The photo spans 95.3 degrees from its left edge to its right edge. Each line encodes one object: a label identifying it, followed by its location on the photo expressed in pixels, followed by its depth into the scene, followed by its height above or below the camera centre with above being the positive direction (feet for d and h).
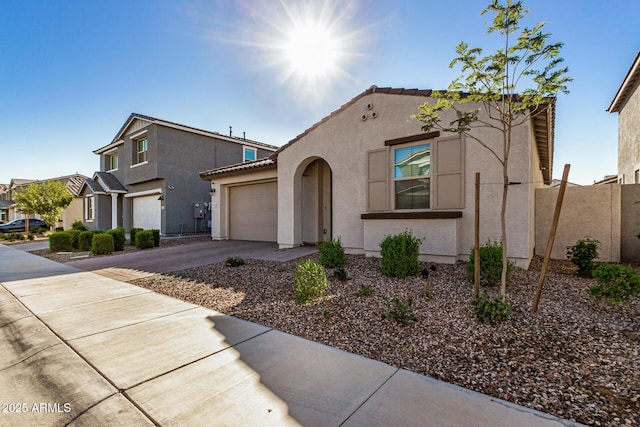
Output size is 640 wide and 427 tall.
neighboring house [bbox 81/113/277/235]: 55.06 +7.42
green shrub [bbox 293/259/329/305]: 15.28 -3.85
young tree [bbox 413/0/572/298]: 12.13 +6.30
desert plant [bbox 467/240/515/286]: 16.97 -3.22
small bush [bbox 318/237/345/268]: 22.76 -3.44
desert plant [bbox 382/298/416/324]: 12.37 -4.41
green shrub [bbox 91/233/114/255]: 37.65 -4.38
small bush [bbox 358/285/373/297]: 16.03 -4.46
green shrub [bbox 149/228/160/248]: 41.34 -3.90
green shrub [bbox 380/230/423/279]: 19.36 -3.06
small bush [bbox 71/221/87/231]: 61.50 -3.30
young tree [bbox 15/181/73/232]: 60.44 +2.24
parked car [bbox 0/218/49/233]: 81.87 -4.27
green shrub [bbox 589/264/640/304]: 12.54 -3.19
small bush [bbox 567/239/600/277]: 19.47 -3.01
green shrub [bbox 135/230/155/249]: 40.52 -4.08
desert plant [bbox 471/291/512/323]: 11.94 -4.10
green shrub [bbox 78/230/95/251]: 42.11 -4.28
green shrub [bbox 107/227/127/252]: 40.24 -3.94
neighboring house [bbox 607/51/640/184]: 35.63 +11.91
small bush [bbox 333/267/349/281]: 19.38 -4.25
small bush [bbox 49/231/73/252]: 41.22 -4.46
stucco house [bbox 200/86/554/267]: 21.33 +2.74
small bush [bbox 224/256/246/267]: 25.90 -4.59
